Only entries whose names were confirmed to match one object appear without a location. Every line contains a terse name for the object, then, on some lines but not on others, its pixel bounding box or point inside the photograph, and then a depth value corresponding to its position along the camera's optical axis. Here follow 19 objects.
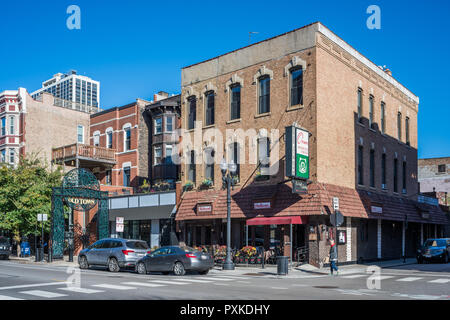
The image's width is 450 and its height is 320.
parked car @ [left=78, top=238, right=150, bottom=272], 22.95
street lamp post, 23.77
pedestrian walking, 20.99
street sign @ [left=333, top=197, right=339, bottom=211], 22.84
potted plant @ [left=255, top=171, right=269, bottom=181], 27.30
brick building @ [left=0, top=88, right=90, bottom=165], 45.69
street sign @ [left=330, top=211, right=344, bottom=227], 21.72
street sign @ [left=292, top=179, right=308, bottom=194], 23.56
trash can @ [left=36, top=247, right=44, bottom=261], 31.25
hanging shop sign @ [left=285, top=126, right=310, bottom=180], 23.69
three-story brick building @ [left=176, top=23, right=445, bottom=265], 25.59
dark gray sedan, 21.00
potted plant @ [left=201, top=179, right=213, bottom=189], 30.16
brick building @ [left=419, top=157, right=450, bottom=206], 56.27
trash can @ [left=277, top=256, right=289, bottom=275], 21.48
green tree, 35.88
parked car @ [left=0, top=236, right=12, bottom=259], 34.02
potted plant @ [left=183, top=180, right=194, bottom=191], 31.34
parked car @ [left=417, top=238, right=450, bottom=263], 29.05
